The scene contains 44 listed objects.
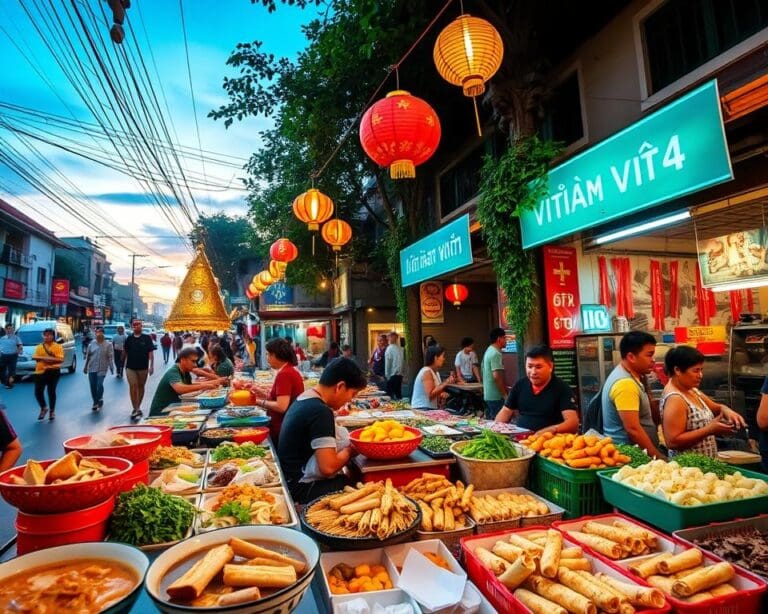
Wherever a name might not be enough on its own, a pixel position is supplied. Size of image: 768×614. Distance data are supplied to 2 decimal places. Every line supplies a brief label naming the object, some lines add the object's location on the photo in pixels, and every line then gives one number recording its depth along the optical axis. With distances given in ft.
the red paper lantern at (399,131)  15.03
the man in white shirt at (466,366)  35.35
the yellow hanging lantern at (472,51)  13.74
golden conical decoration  19.93
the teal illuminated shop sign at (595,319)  23.50
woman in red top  16.49
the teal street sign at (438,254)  23.67
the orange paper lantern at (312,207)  24.91
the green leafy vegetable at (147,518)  6.66
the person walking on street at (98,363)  37.50
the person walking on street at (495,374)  26.23
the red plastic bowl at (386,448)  10.48
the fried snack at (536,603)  5.62
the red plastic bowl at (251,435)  13.61
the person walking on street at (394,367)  38.24
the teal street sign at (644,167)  11.19
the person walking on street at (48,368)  32.94
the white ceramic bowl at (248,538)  4.38
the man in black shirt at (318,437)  10.22
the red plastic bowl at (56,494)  5.63
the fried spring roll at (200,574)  4.64
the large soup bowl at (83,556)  4.97
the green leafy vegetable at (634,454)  9.37
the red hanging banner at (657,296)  26.50
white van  55.83
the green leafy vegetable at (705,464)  8.52
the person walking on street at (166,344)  90.17
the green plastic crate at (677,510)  7.11
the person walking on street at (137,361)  34.14
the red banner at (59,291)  116.16
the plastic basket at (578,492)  8.81
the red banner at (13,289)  92.63
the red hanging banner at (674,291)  27.14
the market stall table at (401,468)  10.33
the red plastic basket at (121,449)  7.93
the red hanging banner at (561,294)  22.27
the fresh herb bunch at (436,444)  11.20
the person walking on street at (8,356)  49.44
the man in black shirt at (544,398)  14.19
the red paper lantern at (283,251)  33.58
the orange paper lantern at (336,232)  30.35
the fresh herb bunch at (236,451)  11.54
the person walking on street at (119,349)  57.58
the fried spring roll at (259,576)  4.76
